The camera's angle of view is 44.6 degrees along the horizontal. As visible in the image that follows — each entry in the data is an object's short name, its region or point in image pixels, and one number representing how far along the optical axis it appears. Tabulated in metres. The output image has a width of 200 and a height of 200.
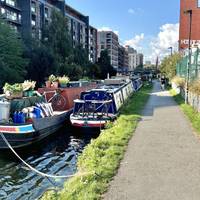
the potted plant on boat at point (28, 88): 11.31
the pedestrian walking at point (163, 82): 32.38
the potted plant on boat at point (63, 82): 14.25
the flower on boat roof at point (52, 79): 14.09
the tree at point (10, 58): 25.16
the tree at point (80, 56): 42.46
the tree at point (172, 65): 30.78
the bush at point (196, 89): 11.08
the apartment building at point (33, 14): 40.56
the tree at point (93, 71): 45.77
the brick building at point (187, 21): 33.71
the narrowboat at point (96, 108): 10.69
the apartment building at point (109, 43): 110.00
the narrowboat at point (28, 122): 8.79
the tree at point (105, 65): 58.37
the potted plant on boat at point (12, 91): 10.25
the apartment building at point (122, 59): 121.32
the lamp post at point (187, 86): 14.51
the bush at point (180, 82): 18.71
